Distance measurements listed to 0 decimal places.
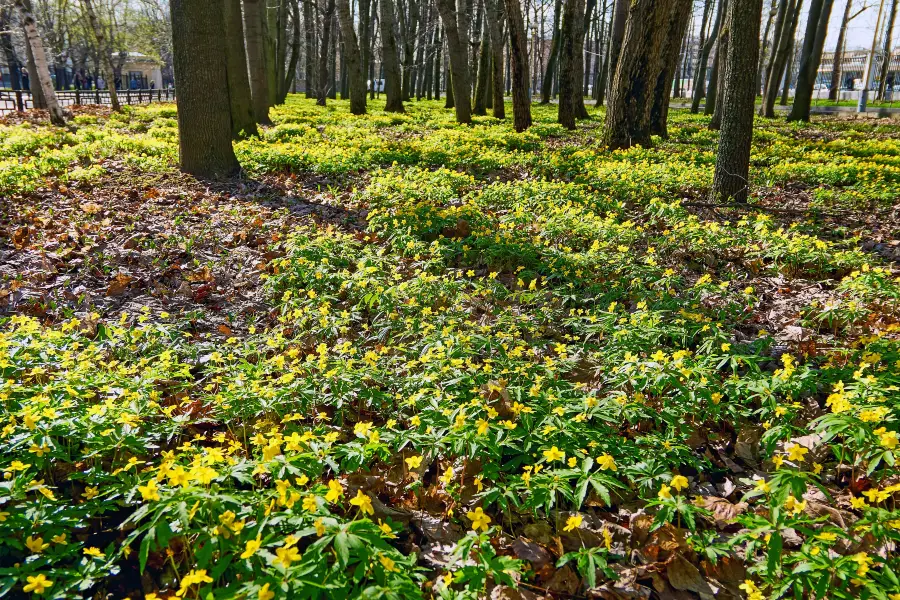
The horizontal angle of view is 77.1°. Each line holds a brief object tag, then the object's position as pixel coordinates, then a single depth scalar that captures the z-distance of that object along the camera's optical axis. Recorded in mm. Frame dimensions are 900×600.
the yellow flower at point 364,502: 1999
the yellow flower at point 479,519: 2123
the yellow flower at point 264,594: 1690
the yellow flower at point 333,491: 2020
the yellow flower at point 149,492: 1947
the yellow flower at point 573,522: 2194
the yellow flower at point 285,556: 1785
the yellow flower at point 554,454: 2398
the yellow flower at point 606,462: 2357
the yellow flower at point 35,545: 2006
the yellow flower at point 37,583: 1822
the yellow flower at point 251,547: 1825
